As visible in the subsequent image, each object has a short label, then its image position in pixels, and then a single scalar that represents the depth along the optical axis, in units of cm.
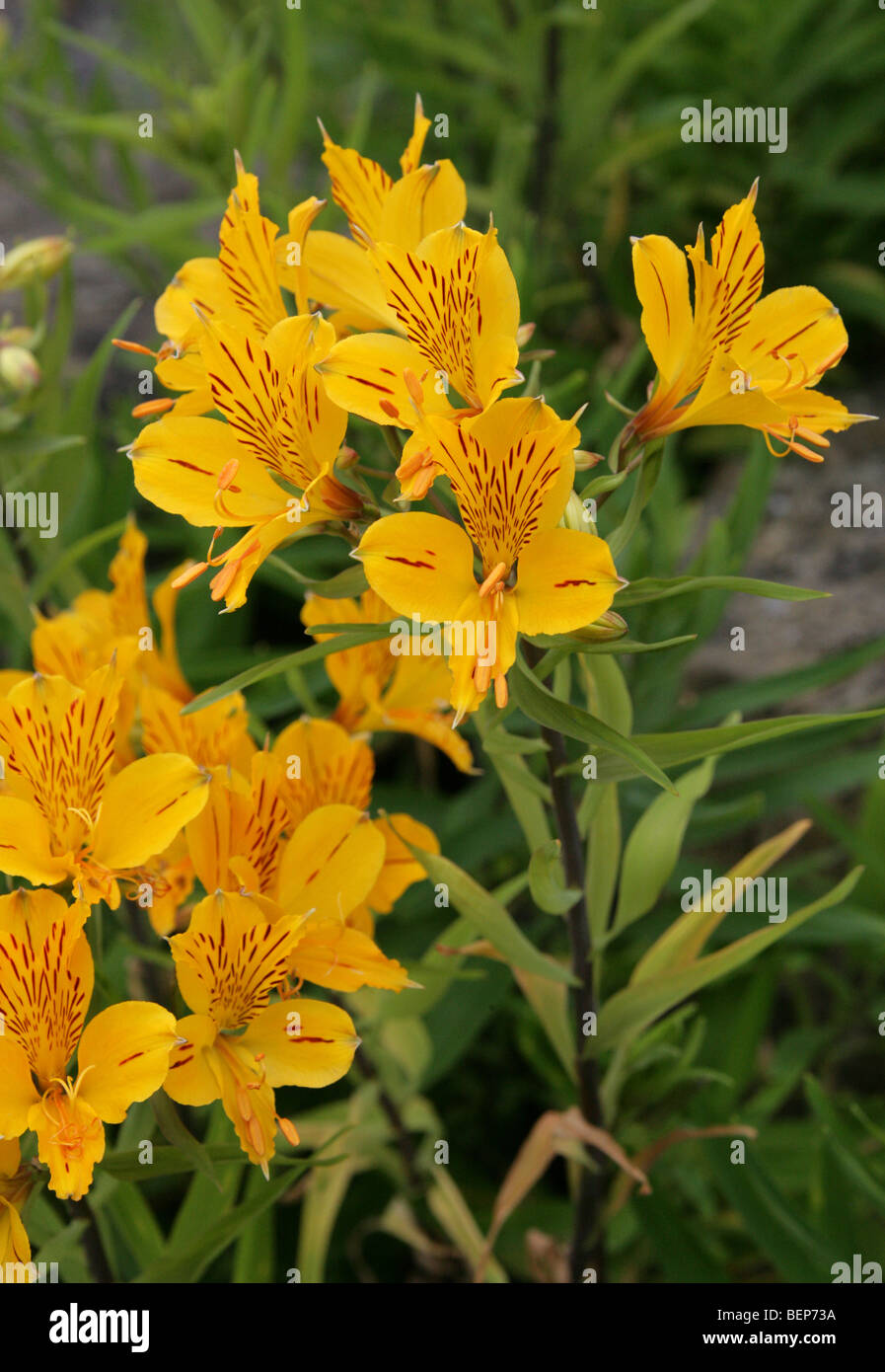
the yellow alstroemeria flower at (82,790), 94
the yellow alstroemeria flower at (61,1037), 92
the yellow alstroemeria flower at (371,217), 94
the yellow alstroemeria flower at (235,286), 93
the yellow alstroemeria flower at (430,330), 91
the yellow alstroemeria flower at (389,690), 100
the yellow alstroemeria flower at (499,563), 90
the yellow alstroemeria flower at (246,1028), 93
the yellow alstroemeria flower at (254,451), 92
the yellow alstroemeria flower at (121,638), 100
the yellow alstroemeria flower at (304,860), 95
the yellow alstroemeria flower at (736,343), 92
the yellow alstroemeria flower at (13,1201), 92
